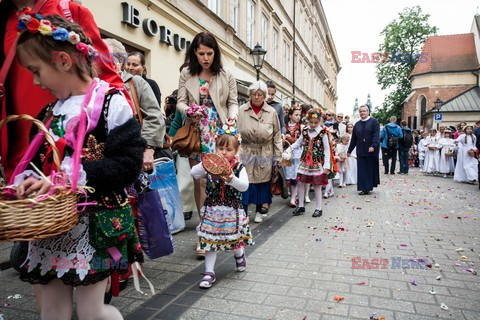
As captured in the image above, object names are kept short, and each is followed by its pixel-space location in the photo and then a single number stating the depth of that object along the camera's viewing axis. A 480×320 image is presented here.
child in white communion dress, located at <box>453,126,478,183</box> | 14.03
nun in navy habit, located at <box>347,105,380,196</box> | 10.19
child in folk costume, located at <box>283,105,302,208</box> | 8.12
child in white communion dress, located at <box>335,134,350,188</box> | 11.95
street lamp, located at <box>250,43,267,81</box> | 13.20
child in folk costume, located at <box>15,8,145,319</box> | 1.73
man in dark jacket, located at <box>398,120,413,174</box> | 17.72
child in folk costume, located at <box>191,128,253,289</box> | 3.65
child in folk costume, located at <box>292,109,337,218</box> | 7.00
